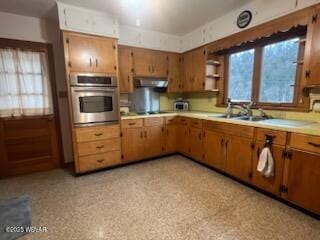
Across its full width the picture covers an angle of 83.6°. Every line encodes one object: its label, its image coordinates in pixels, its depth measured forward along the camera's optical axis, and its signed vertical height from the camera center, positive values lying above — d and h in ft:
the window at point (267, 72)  7.98 +1.19
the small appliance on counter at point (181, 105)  13.32 -0.65
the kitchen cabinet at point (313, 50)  6.36 +1.64
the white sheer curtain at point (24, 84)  9.13 +0.72
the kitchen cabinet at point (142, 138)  10.52 -2.55
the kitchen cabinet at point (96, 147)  9.25 -2.70
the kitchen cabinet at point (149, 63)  11.32 +2.20
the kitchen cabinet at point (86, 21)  8.23 +3.69
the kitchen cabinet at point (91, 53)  8.66 +2.20
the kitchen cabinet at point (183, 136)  11.53 -2.62
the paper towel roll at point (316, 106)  7.00 -0.42
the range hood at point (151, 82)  11.50 +0.93
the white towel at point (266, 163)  6.81 -2.58
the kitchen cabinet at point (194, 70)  11.30 +1.75
